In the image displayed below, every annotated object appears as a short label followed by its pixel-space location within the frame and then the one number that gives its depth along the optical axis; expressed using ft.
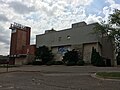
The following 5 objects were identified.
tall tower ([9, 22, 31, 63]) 94.18
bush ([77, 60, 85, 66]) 66.62
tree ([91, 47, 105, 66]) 65.82
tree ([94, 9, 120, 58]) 39.02
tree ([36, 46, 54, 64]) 81.29
